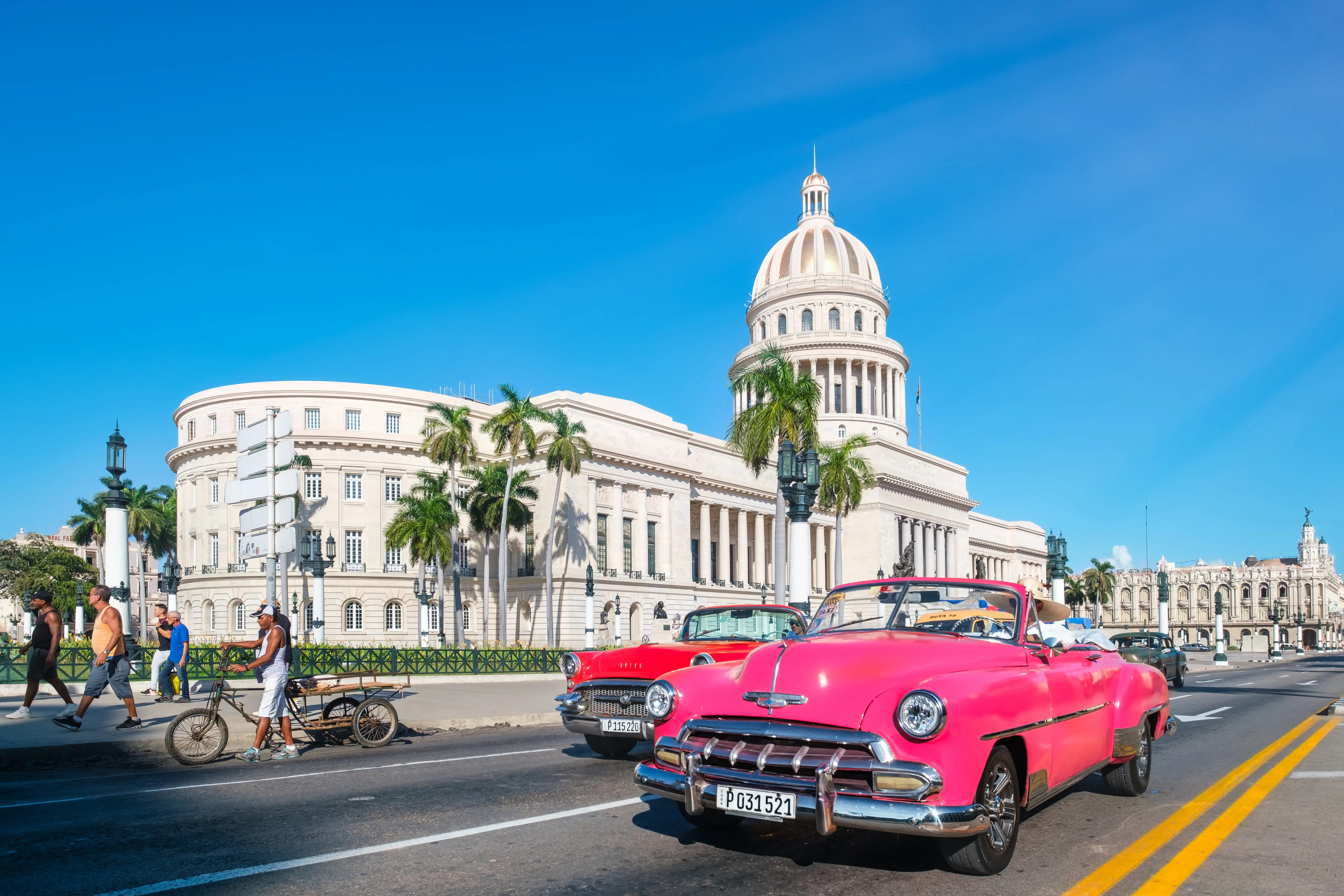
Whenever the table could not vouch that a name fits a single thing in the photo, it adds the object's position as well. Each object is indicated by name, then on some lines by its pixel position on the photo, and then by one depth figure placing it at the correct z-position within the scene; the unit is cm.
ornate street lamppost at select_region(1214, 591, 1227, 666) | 5384
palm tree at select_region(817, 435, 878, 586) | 5462
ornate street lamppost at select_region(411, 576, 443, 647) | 5712
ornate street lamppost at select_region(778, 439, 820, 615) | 2220
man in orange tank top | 1402
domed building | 6147
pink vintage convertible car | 505
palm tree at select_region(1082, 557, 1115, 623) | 12519
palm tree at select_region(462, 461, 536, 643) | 5594
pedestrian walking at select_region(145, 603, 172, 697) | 1809
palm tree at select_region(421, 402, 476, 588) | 5441
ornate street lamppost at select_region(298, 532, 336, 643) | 4391
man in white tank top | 1113
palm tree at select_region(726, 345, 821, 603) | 3750
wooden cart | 1105
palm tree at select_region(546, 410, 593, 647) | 5309
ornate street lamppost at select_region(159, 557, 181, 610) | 4603
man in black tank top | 1417
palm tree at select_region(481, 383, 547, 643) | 5075
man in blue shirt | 1819
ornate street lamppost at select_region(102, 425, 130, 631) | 2147
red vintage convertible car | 1027
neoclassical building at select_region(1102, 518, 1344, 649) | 15388
